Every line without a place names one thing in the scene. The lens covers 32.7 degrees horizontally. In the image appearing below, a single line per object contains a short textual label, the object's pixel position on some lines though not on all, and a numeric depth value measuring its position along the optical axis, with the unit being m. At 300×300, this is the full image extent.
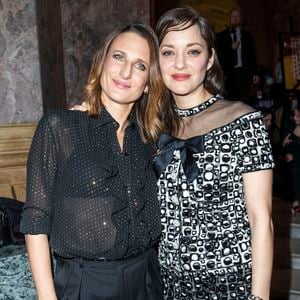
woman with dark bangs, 1.99
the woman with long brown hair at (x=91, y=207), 1.84
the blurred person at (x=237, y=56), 7.34
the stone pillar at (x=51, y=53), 3.62
